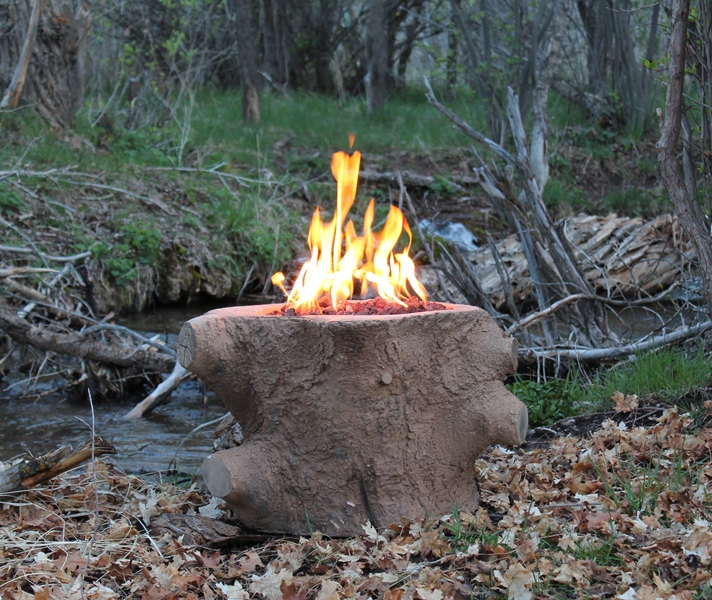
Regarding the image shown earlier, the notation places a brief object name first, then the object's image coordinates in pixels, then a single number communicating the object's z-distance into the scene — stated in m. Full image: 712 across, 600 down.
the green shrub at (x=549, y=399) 4.57
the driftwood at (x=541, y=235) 5.06
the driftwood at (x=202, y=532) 3.15
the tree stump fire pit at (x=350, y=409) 3.01
